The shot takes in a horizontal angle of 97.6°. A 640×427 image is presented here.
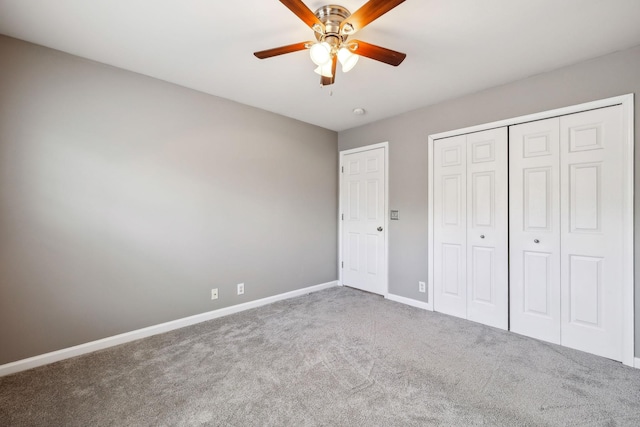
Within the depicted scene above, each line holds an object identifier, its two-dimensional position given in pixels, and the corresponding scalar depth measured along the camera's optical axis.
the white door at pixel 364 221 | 3.86
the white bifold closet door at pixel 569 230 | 2.27
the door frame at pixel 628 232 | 2.17
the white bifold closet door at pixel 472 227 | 2.85
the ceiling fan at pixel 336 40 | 1.54
